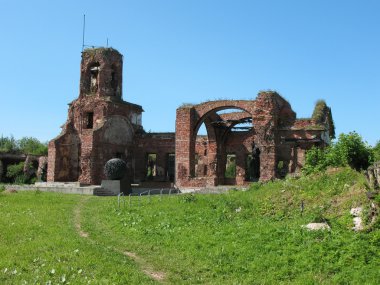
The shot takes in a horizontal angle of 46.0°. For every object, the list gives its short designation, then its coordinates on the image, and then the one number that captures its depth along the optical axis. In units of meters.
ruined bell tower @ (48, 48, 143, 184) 29.66
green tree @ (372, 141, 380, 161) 14.79
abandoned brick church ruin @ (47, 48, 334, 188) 27.50
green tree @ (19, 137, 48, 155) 47.23
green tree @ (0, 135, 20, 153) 64.02
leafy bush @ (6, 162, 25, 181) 40.18
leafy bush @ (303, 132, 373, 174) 15.57
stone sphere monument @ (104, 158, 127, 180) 24.44
